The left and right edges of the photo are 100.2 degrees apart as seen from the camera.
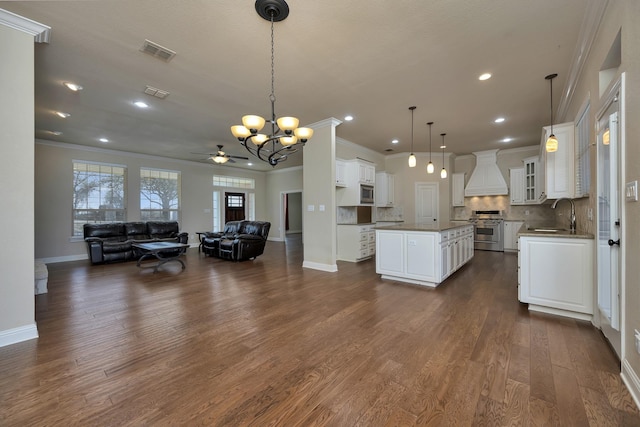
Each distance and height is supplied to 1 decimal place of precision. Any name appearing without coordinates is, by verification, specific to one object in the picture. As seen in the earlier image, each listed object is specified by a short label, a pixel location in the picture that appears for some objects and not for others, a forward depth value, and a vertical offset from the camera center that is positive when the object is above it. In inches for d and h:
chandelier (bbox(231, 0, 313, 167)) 89.0 +36.5
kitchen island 155.3 -25.7
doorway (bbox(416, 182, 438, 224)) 313.6 +11.2
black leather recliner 246.5 -27.8
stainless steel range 291.3 -21.4
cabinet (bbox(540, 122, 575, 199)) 129.6 +22.3
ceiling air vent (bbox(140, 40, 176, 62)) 109.8 +69.4
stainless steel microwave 256.2 +17.6
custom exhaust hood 296.0 +37.4
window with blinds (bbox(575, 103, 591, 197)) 112.3 +24.5
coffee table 213.0 -28.3
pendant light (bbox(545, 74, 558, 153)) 125.2 +31.6
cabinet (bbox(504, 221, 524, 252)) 286.7 -25.1
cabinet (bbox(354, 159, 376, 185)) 253.6 +39.4
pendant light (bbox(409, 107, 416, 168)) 187.7 +36.3
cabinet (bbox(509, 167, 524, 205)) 281.3 +26.7
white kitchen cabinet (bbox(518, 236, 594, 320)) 107.6 -27.3
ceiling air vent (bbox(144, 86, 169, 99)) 148.9 +69.6
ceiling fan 245.8 +51.4
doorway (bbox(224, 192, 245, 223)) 393.1 +10.0
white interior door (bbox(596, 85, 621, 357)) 76.9 -3.9
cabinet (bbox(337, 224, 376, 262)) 239.1 -27.7
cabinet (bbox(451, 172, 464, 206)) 322.7 +25.8
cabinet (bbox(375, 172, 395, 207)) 302.4 +24.7
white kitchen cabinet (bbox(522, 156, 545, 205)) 257.2 +30.6
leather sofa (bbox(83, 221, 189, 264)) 239.5 -23.9
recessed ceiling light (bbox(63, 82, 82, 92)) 143.2 +69.5
